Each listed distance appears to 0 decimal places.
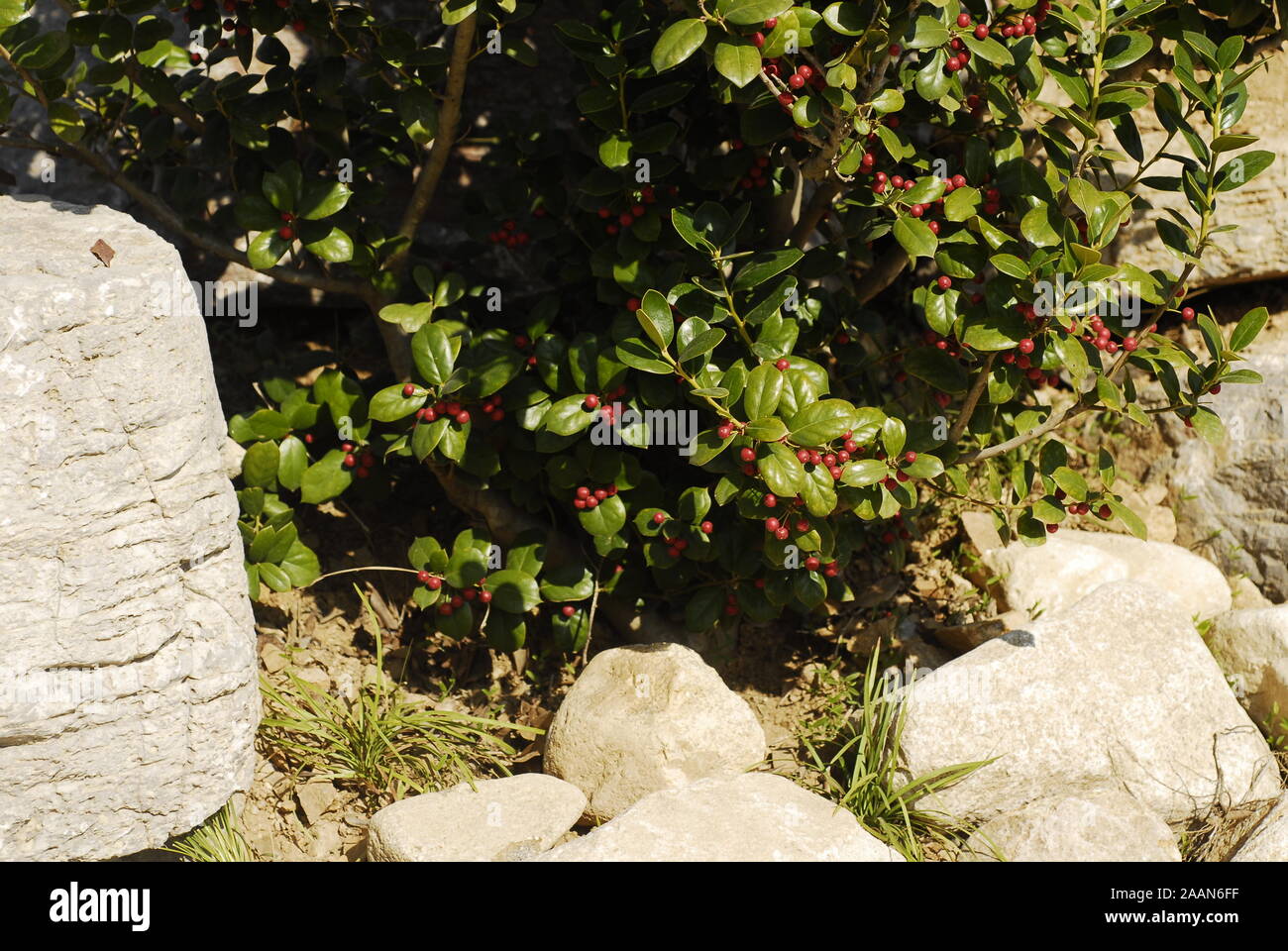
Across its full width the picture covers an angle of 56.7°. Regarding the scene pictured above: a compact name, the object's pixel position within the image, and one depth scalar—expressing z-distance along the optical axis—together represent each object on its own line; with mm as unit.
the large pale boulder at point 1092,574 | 3693
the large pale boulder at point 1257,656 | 3334
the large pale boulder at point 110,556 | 2383
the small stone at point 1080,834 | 2859
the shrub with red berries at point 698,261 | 2654
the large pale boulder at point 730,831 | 2662
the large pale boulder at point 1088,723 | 3021
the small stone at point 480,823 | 2729
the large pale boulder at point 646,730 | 3025
